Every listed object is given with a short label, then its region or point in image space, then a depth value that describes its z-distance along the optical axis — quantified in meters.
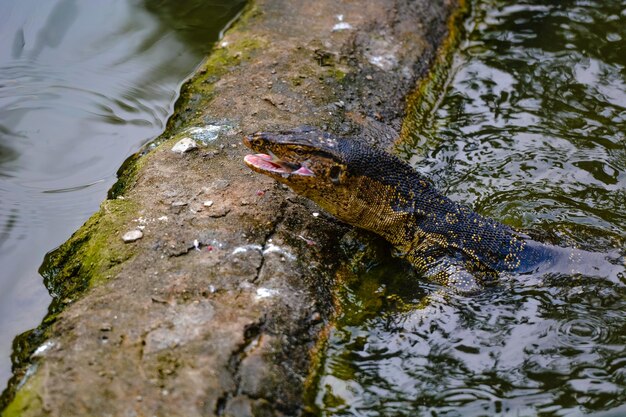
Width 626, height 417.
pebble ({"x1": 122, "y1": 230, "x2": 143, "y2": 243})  5.36
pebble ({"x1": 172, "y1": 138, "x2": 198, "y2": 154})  6.35
